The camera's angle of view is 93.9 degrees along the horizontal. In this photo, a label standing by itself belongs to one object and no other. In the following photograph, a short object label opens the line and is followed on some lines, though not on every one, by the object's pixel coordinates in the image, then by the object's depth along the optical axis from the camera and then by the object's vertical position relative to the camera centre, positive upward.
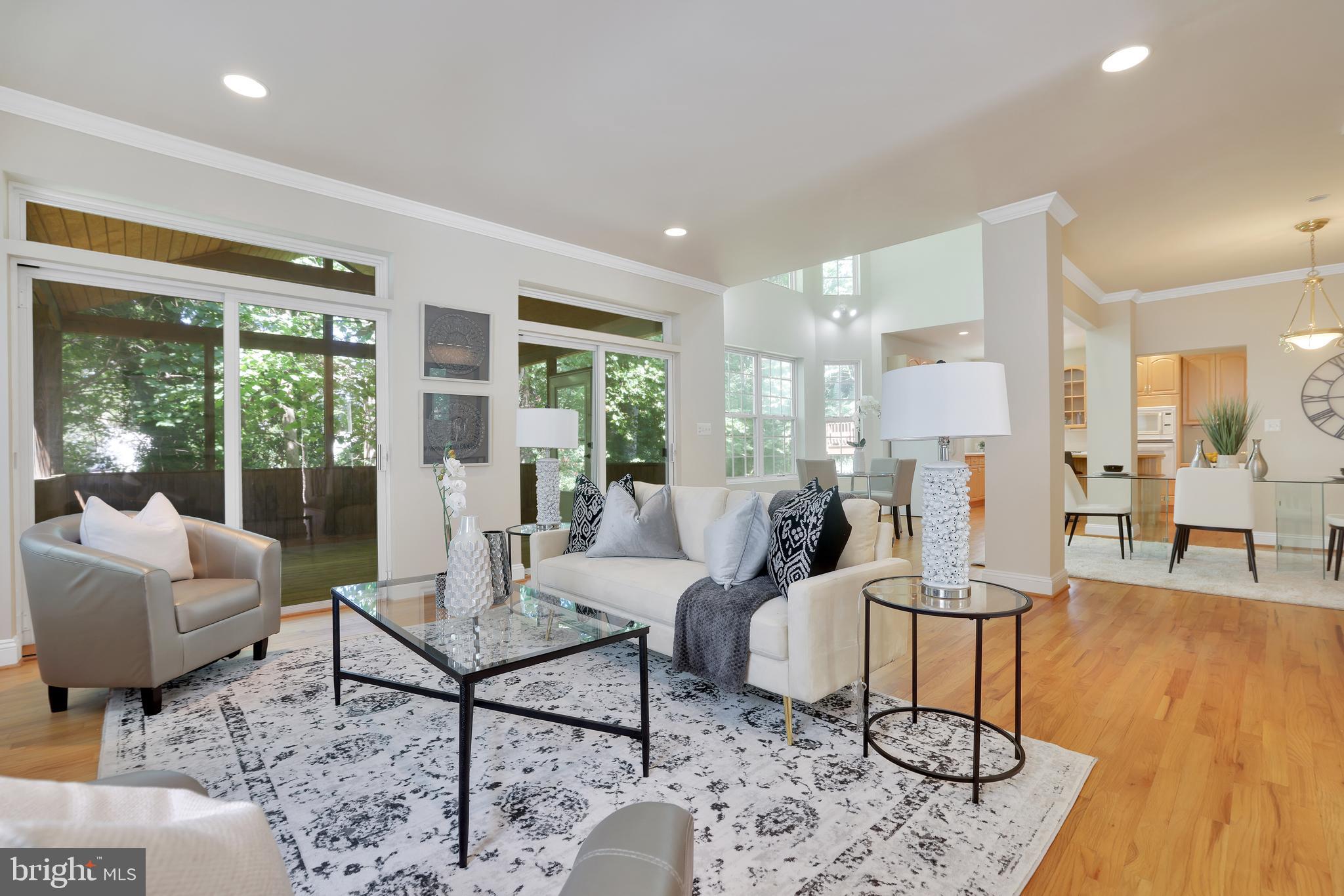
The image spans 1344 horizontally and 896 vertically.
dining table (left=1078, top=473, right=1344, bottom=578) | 4.61 -0.57
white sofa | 2.14 -0.61
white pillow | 2.63 -0.35
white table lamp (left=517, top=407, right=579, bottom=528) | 3.97 +0.06
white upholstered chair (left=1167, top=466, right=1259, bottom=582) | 4.59 -0.45
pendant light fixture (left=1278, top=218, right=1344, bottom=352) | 5.16 +0.89
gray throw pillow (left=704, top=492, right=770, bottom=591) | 2.57 -0.40
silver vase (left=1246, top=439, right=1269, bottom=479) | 5.16 -0.18
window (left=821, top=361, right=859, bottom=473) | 8.64 +0.64
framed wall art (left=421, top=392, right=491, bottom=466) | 4.23 +0.16
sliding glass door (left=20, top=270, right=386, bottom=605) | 3.17 +0.22
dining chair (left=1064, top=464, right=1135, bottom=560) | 5.31 -0.54
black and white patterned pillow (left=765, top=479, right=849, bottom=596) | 2.37 -0.36
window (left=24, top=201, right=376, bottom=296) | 3.15 +1.13
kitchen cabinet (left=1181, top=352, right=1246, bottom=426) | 8.69 +0.90
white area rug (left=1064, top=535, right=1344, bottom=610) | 4.18 -1.00
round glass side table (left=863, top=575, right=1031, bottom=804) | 1.85 -0.50
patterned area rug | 1.54 -1.02
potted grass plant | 5.27 +0.11
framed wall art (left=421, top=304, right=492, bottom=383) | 4.25 +0.73
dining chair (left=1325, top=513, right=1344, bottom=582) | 4.39 -0.70
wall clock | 5.86 +0.42
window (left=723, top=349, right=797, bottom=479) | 7.57 +0.42
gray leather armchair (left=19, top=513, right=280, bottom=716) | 2.35 -0.64
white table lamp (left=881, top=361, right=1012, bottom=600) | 2.09 +0.07
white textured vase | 2.15 -0.43
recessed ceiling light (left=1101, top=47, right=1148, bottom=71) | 2.60 +1.62
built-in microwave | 8.92 +0.28
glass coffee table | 1.67 -0.60
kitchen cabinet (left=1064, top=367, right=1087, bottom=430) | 10.01 +0.74
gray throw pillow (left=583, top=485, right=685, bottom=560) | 3.21 -0.43
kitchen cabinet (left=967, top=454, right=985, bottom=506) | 9.69 -0.50
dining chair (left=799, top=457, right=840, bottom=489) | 6.81 -0.26
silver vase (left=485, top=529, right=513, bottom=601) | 2.48 -0.47
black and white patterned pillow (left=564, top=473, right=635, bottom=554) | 3.45 -0.38
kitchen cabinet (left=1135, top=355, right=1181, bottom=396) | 8.91 +0.99
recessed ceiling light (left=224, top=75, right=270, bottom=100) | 2.79 +1.65
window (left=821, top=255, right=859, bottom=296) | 8.66 +2.30
